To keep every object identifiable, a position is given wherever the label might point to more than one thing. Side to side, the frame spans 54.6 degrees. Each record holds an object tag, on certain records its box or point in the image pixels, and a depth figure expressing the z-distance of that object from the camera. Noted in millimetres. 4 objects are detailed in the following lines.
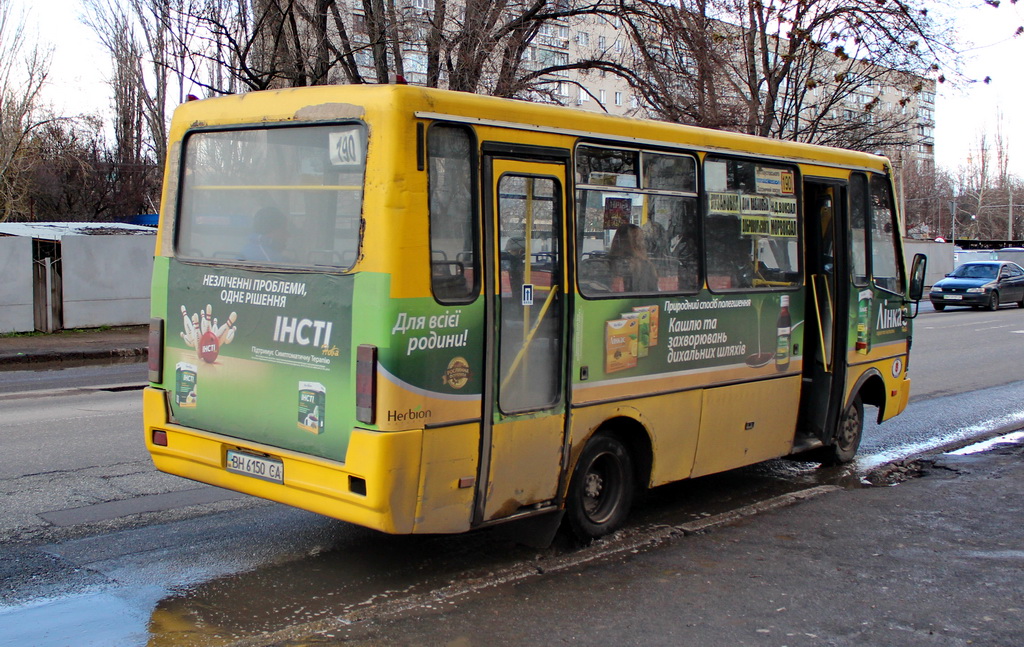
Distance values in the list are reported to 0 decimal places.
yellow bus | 4934
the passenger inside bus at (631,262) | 6148
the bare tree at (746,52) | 19812
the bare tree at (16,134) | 32781
